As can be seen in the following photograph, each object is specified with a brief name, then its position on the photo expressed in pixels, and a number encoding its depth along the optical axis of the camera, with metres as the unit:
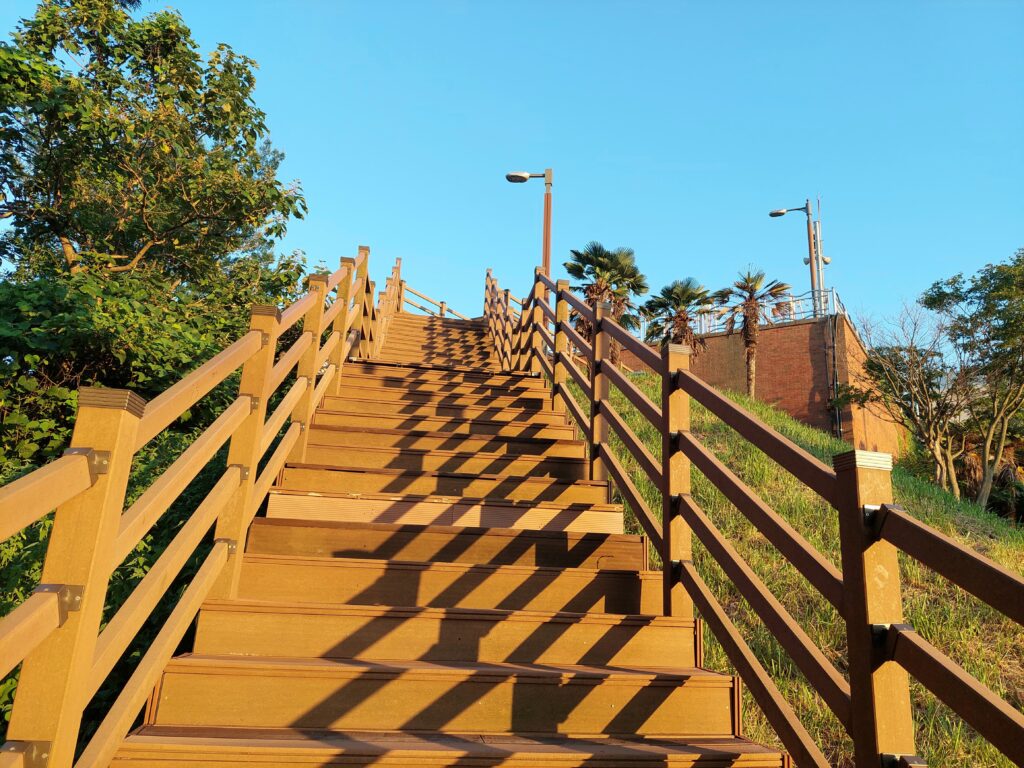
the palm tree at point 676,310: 22.80
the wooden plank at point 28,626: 1.11
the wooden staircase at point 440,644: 2.01
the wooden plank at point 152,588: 1.54
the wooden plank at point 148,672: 1.61
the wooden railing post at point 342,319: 5.26
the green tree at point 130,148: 8.41
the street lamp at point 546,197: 15.25
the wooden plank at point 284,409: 2.90
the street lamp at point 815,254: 22.59
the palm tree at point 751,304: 23.78
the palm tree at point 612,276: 21.83
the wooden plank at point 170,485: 1.58
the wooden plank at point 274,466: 2.85
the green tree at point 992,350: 17.44
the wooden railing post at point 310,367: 3.92
